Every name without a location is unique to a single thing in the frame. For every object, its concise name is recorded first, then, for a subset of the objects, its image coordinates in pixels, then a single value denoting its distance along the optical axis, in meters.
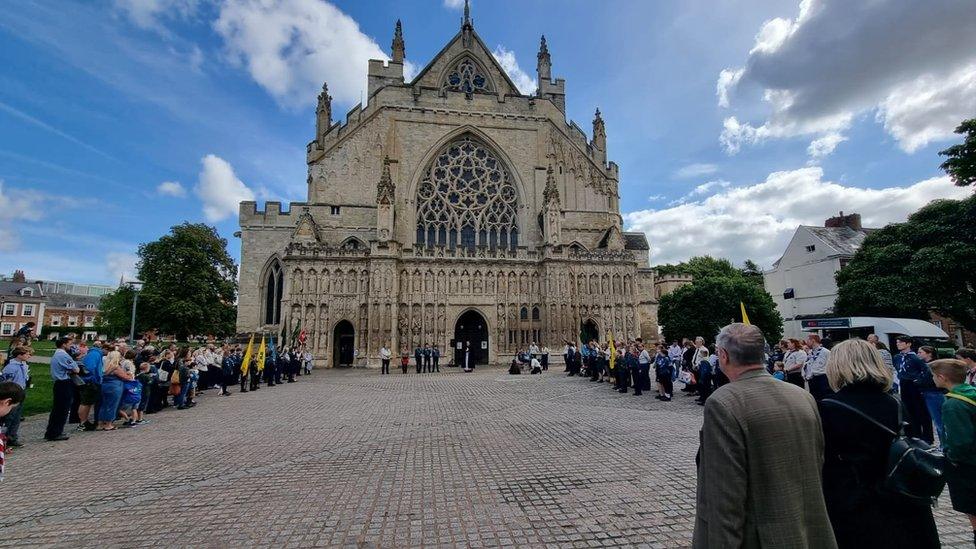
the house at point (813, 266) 37.05
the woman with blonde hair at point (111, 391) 9.68
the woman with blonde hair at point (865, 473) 2.45
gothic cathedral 27.41
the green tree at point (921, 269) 22.86
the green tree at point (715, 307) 36.50
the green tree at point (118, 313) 35.78
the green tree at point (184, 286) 32.84
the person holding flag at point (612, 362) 16.96
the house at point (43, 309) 60.89
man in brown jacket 2.02
